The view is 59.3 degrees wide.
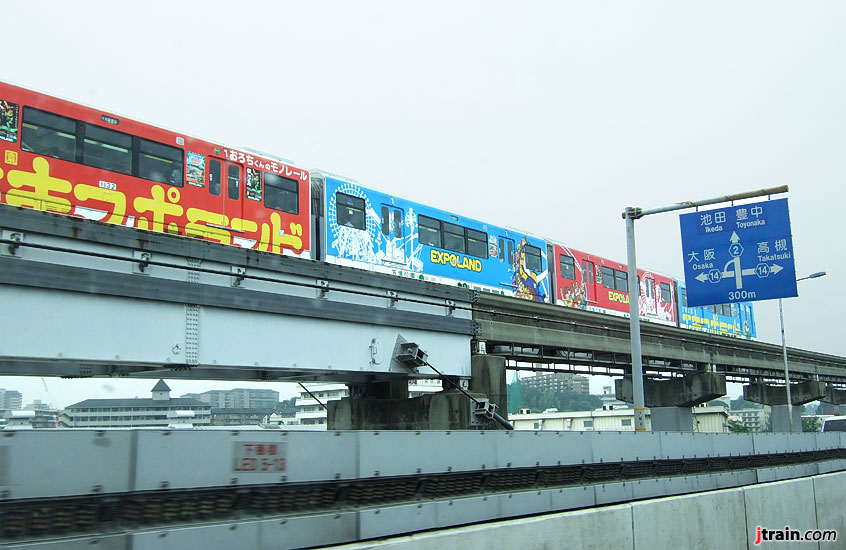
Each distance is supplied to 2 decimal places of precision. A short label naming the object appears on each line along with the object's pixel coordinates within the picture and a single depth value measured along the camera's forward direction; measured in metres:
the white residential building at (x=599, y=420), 50.72
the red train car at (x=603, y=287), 35.06
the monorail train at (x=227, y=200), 15.14
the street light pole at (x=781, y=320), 40.06
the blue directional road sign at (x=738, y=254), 19.03
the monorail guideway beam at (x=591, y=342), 25.27
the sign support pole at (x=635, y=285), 17.30
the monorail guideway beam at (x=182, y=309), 13.56
